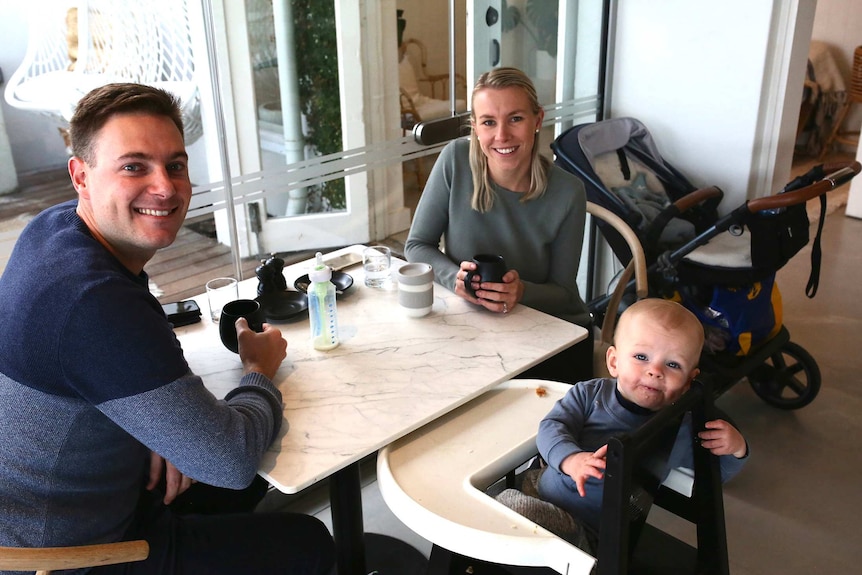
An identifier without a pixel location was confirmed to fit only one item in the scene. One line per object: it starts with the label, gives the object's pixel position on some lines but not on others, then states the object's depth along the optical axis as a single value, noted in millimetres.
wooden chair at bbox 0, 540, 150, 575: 1062
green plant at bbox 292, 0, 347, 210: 2451
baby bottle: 1543
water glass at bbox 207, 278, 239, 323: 1795
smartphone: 1718
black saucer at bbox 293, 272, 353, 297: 1846
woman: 1956
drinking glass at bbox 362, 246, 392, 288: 1922
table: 1291
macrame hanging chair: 1900
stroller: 2412
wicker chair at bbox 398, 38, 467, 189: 2766
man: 1103
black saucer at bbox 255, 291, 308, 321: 1722
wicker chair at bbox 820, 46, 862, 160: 5953
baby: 1269
